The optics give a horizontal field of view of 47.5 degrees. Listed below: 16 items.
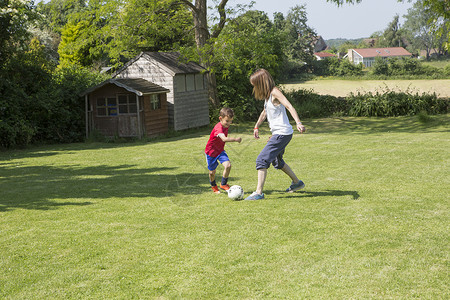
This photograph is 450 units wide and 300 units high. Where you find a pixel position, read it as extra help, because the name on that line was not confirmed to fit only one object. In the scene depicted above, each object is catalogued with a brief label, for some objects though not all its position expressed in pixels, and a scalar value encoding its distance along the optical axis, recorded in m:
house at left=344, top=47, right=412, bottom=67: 125.86
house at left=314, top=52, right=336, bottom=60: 149.56
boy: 8.38
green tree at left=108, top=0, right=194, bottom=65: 28.52
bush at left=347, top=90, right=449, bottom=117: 30.20
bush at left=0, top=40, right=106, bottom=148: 20.84
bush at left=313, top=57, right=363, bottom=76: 73.88
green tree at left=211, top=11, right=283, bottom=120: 28.14
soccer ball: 8.28
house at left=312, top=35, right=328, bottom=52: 183.86
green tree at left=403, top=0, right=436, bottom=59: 145.62
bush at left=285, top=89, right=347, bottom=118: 32.47
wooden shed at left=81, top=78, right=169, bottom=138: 24.00
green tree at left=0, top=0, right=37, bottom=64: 21.11
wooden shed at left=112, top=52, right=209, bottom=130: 26.53
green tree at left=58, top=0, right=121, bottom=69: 28.22
